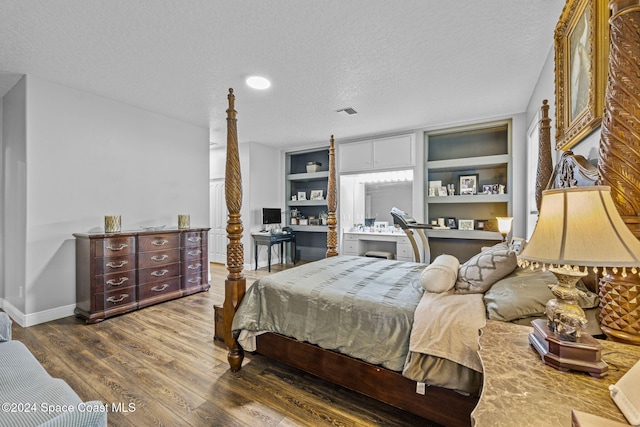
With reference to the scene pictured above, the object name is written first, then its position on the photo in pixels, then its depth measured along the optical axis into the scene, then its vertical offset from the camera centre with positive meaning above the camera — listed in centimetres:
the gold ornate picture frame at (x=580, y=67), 140 +86
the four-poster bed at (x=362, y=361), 98 -92
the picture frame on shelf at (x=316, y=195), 611 +42
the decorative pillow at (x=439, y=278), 177 -41
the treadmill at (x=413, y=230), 373 -24
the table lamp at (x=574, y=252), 77 -11
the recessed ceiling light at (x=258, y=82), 297 +145
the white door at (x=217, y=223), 639 -21
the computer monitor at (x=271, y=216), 580 -5
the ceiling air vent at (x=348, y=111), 387 +146
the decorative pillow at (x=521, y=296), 130 -41
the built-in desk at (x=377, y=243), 479 -56
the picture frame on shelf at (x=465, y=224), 452 -17
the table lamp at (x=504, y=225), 343 -14
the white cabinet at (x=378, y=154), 480 +109
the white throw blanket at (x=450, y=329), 137 -60
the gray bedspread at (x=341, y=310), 163 -64
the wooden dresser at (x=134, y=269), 306 -69
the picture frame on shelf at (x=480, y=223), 445 -16
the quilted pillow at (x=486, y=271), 169 -35
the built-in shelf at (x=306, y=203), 602 +25
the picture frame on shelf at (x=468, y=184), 448 +49
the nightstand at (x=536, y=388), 66 -48
